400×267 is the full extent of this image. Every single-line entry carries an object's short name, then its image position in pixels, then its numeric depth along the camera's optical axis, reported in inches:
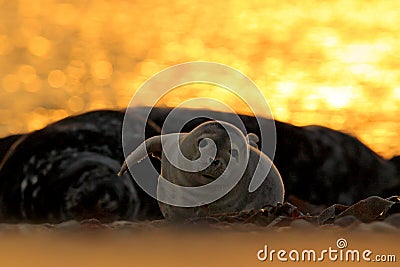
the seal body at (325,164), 702.5
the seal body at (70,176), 616.7
